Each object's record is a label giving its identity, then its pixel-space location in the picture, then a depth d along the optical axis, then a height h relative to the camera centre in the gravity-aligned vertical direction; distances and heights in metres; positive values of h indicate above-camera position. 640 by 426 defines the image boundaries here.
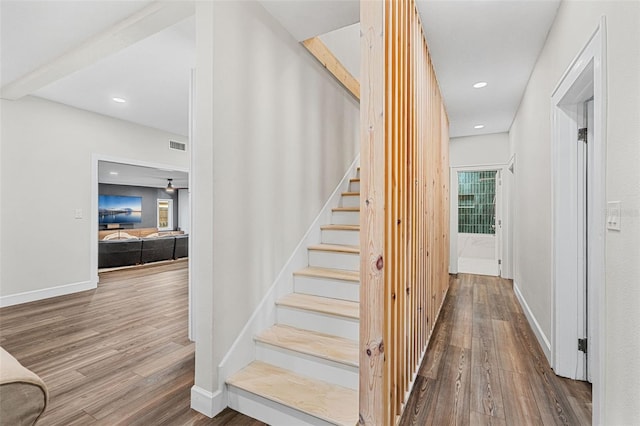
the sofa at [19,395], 0.67 -0.44
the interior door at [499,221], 5.48 -0.16
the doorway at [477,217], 7.85 -0.14
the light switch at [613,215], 1.26 -0.01
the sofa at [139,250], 6.02 -0.88
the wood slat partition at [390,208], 1.28 +0.02
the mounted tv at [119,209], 10.77 +0.05
